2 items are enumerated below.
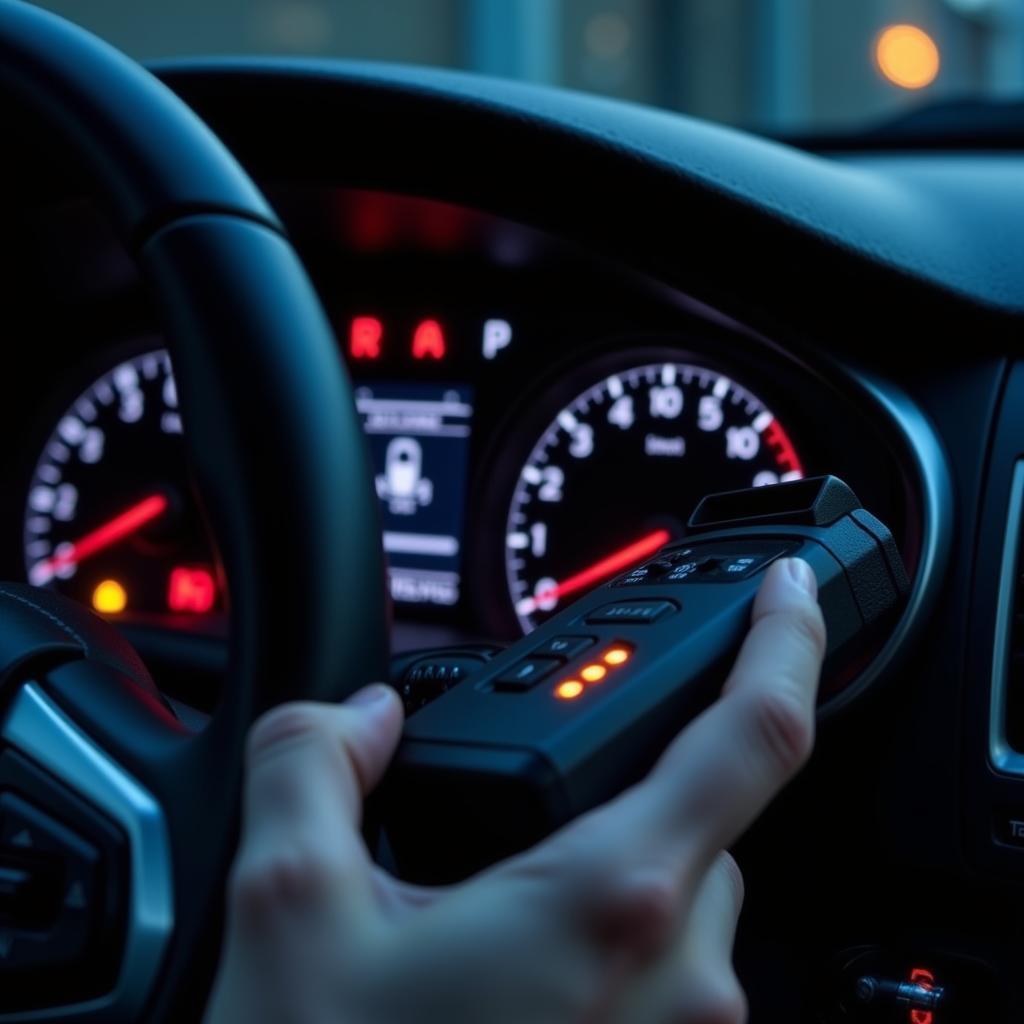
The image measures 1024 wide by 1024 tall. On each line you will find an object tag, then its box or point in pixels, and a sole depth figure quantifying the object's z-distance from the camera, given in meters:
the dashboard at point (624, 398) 0.51
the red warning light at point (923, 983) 0.49
